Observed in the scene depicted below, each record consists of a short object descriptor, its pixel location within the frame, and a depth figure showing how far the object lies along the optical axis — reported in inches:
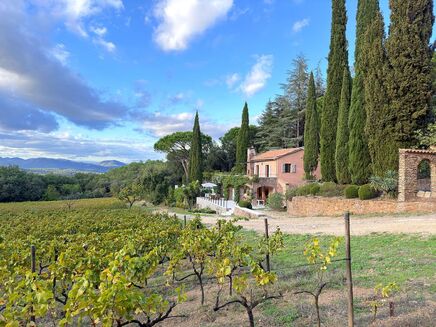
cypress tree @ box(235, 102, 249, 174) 1413.0
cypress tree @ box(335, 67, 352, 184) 743.7
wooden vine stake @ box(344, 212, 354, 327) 138.9
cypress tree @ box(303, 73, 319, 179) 984.3
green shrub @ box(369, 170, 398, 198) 566.9
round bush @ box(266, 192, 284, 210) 857.6
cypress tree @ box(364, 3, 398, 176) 598.9
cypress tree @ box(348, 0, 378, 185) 673.0
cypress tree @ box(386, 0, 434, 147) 579.8
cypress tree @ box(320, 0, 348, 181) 836.5
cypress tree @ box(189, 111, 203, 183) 1417.3
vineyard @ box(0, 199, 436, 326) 90.2
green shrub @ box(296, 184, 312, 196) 770.6
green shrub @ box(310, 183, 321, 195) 750.5
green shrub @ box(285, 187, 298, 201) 805.0
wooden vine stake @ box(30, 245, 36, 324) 165.8
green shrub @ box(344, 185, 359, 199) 633.6
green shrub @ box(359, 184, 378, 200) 593.3
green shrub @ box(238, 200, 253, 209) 907.4
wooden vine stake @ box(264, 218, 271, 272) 223.6
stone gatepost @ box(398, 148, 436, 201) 537.6
